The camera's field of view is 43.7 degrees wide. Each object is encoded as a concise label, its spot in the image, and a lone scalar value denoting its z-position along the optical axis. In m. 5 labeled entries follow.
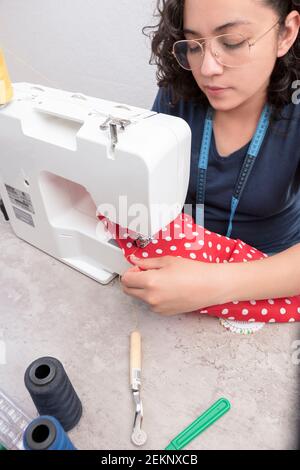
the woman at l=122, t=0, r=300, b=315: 0.60
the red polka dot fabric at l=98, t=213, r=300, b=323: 0.65
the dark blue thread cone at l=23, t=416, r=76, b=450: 0.42
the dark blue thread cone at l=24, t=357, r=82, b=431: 0.48
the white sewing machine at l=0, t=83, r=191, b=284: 0.55
